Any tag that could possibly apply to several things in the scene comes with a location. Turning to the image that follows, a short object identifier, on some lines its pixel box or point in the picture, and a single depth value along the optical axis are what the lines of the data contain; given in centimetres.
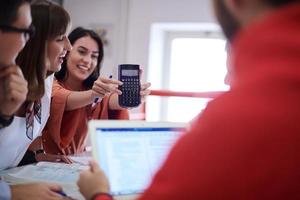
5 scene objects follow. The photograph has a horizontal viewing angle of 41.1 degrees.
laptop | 80
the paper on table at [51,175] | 102
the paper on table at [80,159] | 135
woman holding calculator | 159
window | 327
